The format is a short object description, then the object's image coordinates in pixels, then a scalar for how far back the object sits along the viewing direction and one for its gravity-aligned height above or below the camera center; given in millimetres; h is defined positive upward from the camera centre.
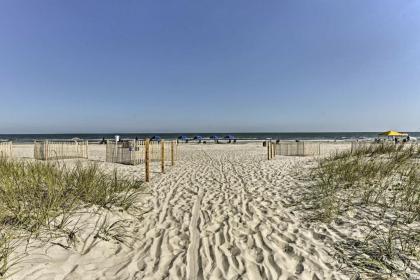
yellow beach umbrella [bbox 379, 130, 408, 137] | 29698 -349
